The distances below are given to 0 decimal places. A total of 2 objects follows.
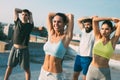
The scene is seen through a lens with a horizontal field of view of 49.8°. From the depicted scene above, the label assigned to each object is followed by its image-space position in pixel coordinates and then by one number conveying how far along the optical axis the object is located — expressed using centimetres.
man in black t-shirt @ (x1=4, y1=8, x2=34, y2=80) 312
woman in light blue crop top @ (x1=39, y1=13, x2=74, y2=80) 189
